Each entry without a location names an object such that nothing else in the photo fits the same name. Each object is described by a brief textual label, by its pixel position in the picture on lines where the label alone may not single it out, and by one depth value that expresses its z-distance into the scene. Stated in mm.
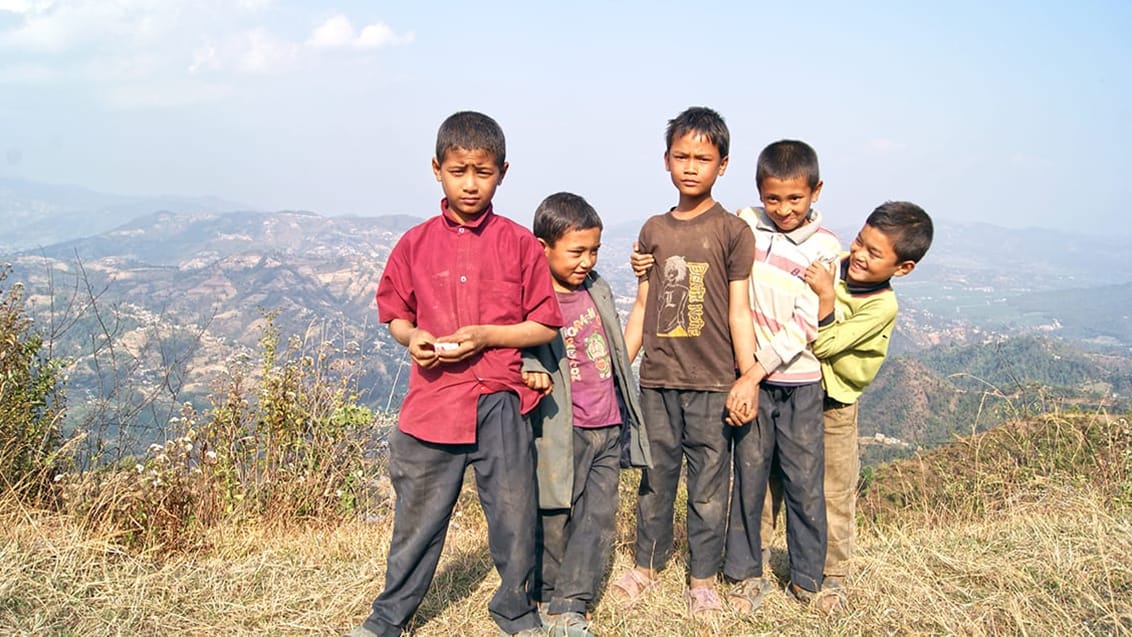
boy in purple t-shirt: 2676
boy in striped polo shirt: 2771
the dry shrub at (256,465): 3436
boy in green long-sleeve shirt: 2816
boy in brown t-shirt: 2801
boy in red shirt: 2404
